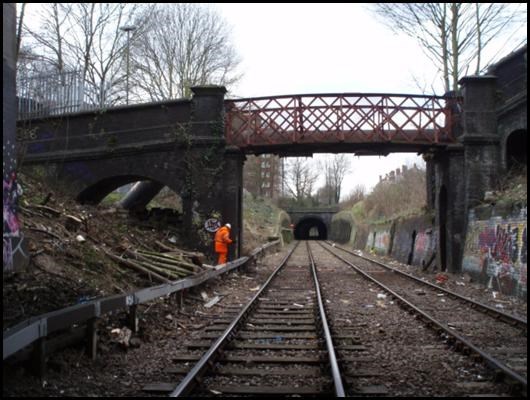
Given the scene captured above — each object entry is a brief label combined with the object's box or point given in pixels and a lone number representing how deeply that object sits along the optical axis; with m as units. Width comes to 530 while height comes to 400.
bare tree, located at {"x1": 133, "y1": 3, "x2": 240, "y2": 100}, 35.44
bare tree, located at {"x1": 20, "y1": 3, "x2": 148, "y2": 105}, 29.95
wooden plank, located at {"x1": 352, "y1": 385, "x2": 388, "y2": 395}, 5.24
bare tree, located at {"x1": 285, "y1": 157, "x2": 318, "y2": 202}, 77.25
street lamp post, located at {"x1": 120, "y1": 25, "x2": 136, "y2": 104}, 28.75
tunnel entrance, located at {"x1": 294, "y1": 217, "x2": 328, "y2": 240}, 77.01
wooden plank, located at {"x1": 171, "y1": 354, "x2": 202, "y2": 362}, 6.62
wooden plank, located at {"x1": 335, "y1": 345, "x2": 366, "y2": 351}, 7.21
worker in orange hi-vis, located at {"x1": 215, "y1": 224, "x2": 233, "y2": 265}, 17.11
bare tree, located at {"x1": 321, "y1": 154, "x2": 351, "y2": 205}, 87.88
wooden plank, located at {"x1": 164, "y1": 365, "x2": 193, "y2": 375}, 6.02
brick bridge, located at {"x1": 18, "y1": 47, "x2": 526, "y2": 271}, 17.75
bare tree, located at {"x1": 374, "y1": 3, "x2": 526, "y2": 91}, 24.50
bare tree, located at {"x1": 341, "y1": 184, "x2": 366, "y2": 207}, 64.59
